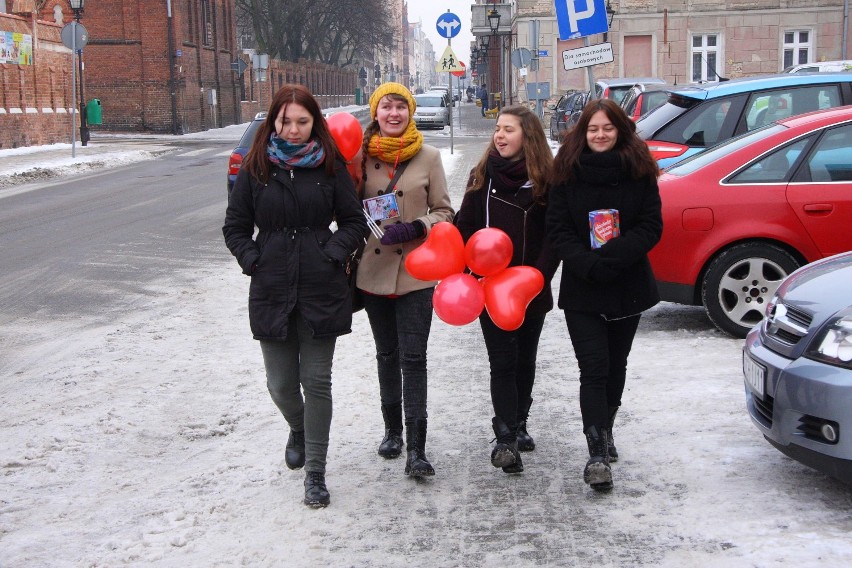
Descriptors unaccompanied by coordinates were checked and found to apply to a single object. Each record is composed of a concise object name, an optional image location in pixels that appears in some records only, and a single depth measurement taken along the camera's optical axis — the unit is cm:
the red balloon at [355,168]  501
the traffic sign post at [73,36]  2834
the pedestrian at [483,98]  6247
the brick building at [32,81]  3150
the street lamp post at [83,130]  3625
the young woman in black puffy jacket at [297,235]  456
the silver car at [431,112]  4672
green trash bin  3694
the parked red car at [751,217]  730
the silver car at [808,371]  420
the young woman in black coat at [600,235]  475
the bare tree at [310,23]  7406
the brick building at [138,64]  4469
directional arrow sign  2598
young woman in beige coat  495
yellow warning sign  2972
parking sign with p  1061
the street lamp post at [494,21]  4200
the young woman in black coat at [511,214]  491
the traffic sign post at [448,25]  2595
